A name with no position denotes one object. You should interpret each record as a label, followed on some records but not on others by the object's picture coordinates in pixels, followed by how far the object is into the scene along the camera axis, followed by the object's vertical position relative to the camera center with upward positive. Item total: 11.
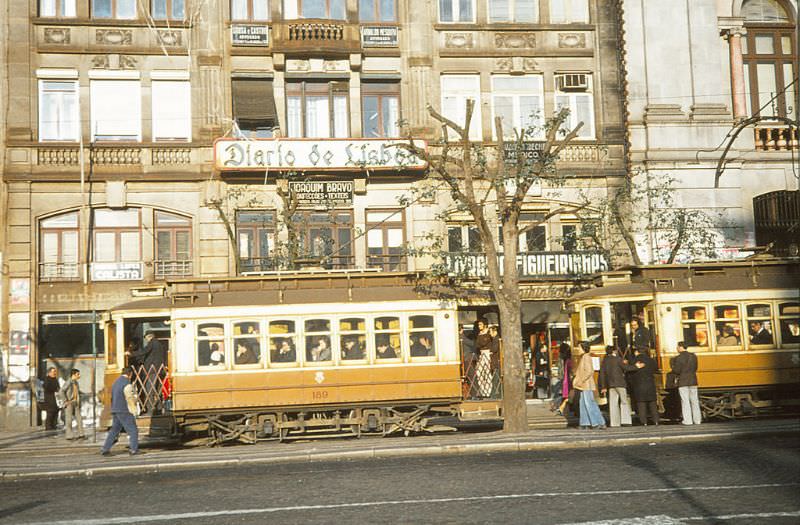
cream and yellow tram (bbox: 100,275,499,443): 20.88 -0.13
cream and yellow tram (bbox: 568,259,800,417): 21.86 +0.16
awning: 30.39 +7.59
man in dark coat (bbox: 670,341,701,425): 20.89 -0.97
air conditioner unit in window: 31.77 +8.16
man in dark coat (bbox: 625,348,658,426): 21.14 -0.98
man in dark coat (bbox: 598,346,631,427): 21.20 -1.02
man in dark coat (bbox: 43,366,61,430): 26.83 -0.83
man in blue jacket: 18.80 -1.00
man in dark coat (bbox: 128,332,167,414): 21.20 -0.18
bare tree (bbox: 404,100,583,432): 20.52 +1.89
